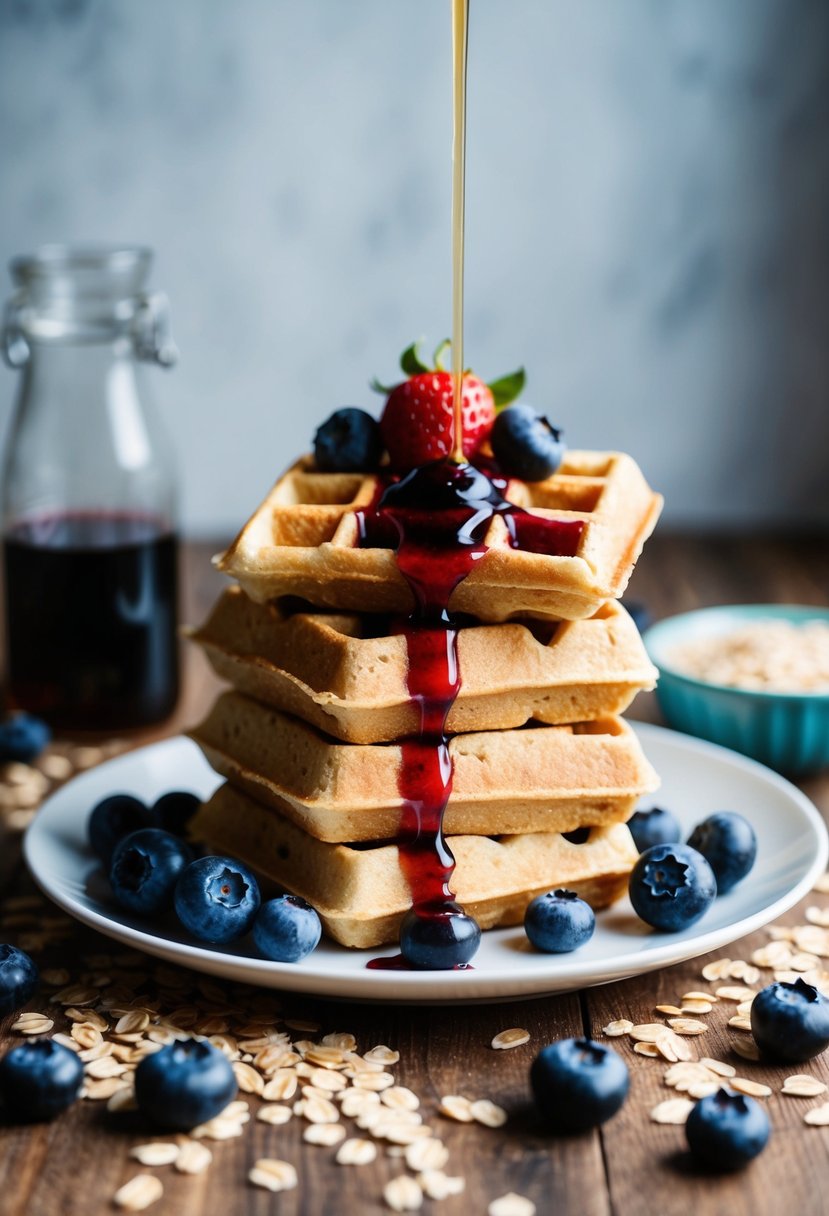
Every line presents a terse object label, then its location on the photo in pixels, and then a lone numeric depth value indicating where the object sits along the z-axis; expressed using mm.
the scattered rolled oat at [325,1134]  452
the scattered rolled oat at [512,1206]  430
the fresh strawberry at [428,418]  527
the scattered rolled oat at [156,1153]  446
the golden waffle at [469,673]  499
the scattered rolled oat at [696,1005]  503
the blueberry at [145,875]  516
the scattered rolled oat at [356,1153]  446
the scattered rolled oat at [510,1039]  484
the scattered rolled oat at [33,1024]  495
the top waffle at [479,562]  497
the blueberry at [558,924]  496
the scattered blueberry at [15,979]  500
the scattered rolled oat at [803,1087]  470
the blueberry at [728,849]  535
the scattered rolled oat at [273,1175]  439
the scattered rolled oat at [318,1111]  459
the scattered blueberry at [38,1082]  456
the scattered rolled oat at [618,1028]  491
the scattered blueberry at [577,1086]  451
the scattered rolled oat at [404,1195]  432
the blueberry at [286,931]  487
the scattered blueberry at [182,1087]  449
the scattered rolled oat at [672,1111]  461
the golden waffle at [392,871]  499
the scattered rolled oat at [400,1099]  462
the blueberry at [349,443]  542
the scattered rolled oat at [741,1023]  497
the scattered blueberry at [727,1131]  443
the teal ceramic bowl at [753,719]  649
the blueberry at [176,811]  563
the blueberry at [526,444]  532
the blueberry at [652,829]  556
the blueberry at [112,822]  548
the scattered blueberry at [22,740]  667
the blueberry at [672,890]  507
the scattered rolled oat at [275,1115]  458
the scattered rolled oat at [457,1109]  458
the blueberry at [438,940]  485
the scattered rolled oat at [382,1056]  479
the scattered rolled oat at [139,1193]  434
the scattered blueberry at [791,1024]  478
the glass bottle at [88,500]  682
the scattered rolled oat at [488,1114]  457
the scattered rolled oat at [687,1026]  494
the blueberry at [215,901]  500
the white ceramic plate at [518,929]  472
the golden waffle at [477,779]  499
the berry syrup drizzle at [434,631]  501
